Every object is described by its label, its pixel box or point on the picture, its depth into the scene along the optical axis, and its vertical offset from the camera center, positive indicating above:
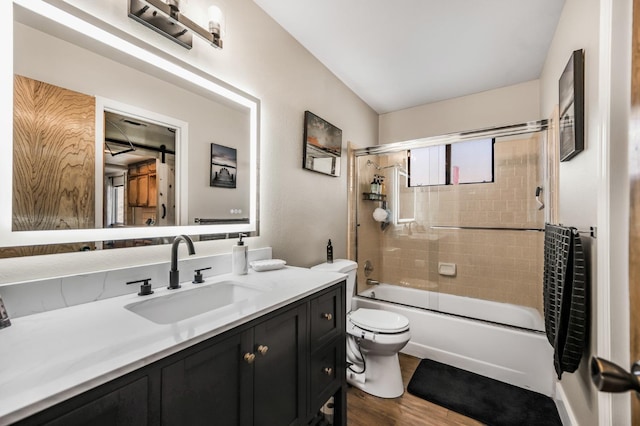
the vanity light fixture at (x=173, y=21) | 1.17 +0.86
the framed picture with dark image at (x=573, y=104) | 1.31 +0.56
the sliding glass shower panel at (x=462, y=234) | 2.48 -0.22
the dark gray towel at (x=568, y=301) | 1.16 -0.39
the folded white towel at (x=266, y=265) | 1.55 -0.30
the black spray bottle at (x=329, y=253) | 2.37 -0.36
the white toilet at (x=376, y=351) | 1.81 -0.96
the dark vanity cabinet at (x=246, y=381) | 0.61 -0.51
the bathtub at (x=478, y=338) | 1.90 -0.96
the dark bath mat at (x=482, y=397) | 1.63 -1.21
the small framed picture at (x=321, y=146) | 2.17 +0.57
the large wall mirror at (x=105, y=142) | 0.93 +0.29
